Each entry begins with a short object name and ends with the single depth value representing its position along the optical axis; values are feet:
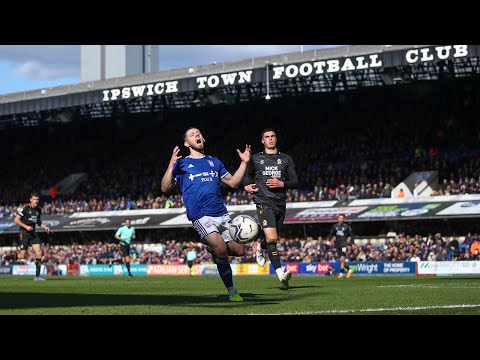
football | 38.91
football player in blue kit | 39.58
